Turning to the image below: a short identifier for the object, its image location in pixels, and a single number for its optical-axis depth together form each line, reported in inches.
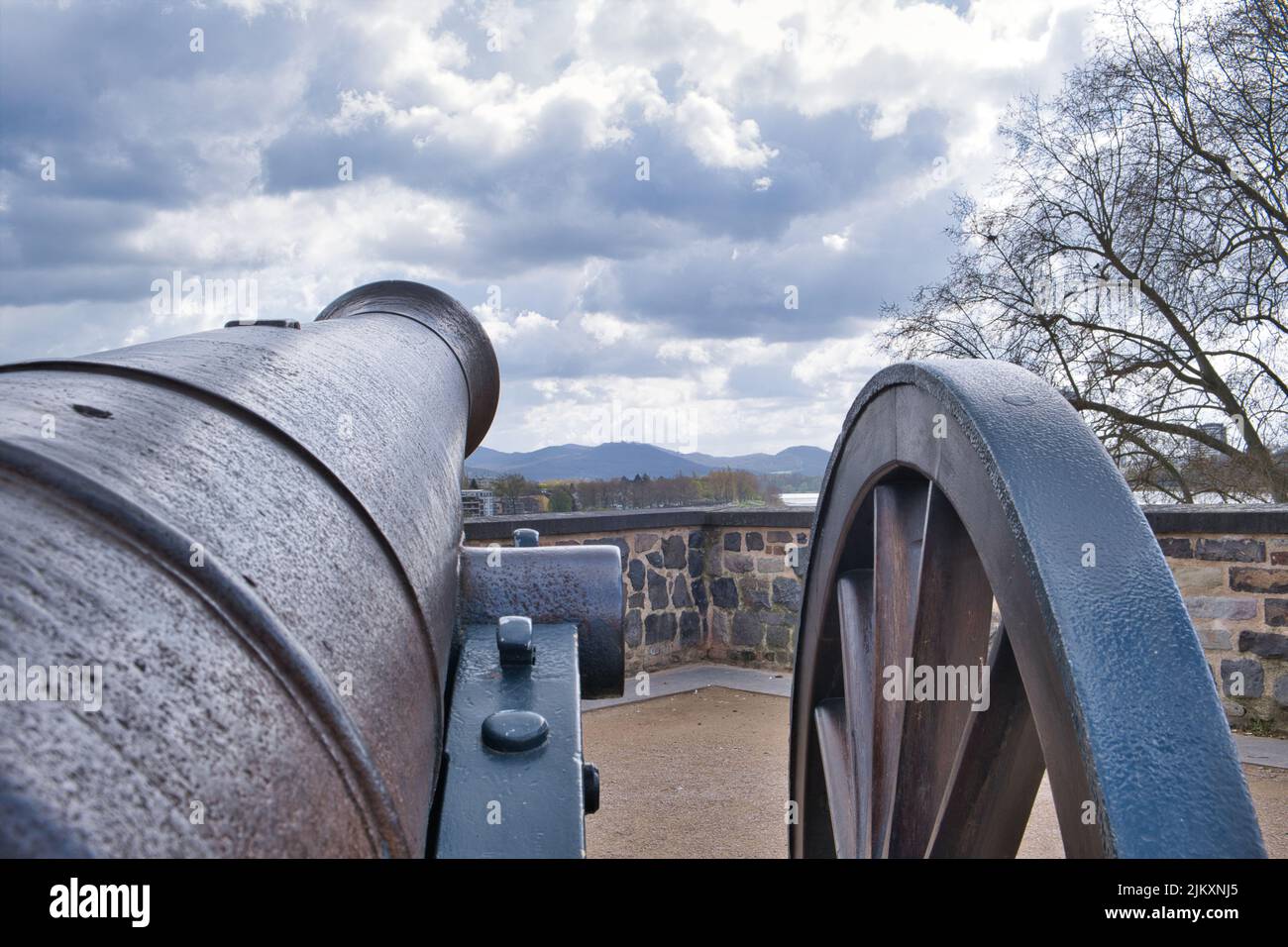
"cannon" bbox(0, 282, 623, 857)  22.0
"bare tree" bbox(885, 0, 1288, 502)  431.8
